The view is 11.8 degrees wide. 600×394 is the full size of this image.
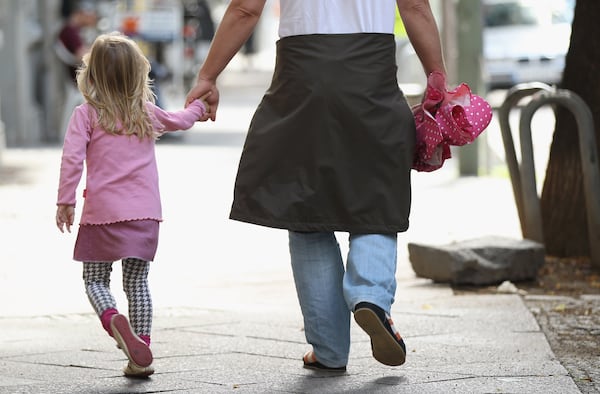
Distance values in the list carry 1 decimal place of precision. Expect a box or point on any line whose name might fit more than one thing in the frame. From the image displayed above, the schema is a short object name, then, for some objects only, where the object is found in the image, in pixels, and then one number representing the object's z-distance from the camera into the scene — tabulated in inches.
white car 2196.2
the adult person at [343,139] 364.4
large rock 562.3
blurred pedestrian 1420.3
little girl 382.8
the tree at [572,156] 621.0
